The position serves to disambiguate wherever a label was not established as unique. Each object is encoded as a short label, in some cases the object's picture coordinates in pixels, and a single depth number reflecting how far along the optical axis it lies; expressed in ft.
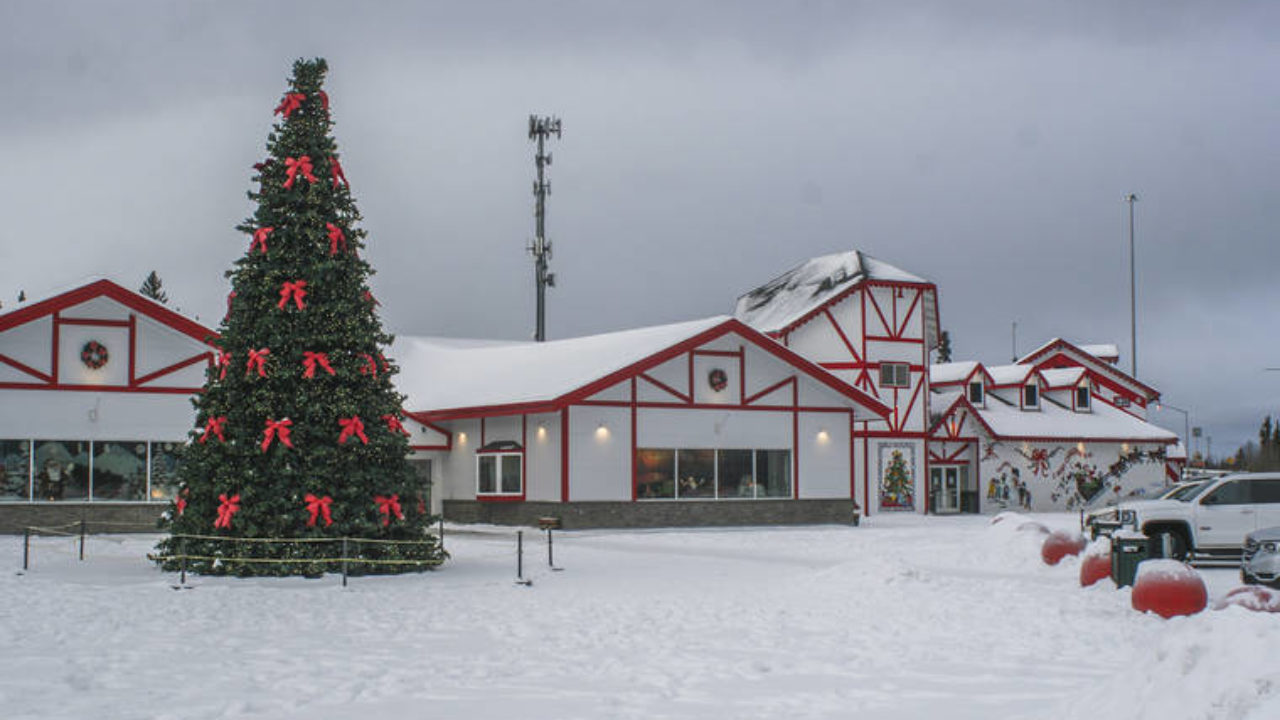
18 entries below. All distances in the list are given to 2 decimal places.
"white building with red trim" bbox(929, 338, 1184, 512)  170.71
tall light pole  204.44
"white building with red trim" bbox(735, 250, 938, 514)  160.35
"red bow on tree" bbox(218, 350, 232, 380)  67.72
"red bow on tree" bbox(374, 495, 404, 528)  67.41
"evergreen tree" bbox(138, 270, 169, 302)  273.13
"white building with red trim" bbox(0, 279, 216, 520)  103.40
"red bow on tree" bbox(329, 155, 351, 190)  70.18
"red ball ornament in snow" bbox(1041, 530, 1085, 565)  69.92
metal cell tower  177.99
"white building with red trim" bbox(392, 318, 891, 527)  115.24
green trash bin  56.65
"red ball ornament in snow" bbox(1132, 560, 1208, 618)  48.60
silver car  56.44
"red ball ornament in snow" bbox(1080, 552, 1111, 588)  59.62
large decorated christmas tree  65.26
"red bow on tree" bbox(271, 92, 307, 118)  69.87
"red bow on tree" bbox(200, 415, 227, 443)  66.03
